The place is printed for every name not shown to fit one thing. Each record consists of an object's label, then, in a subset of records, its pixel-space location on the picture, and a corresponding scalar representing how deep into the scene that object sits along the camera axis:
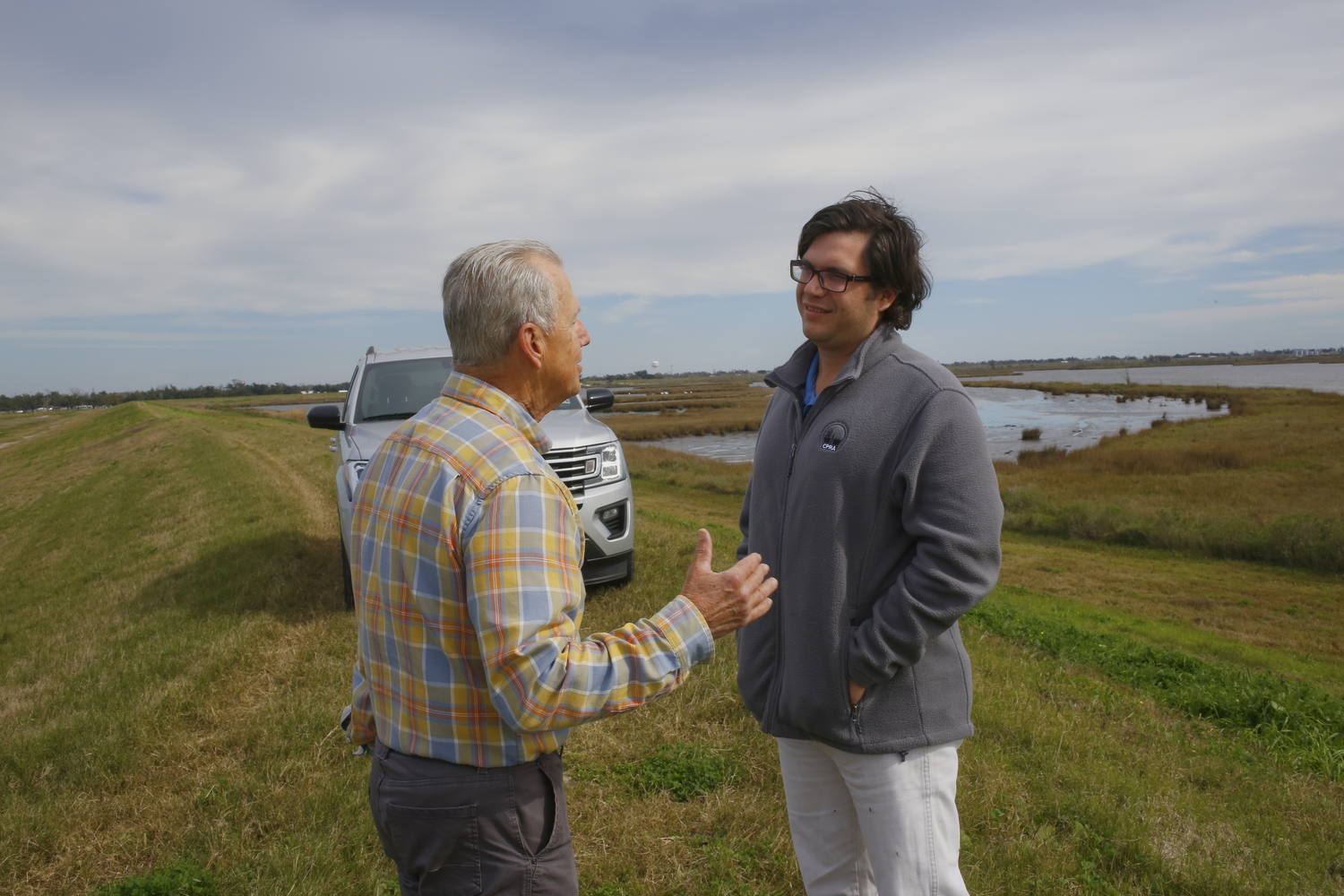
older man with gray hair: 1.38
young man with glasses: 2.01
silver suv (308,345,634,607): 5.89
